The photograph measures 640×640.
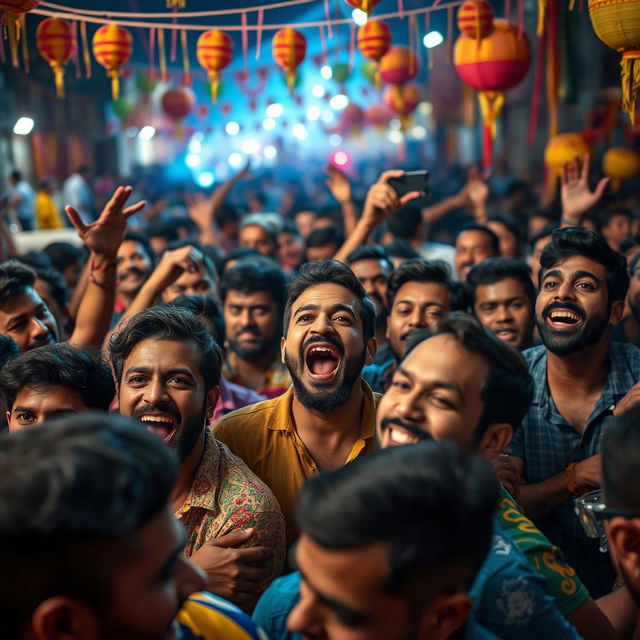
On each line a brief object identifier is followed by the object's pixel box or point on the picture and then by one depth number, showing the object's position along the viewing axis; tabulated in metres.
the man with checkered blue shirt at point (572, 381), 3.19
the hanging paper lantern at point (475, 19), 5.07
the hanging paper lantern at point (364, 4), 4.15
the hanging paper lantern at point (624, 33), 3.45
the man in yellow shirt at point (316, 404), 3.21
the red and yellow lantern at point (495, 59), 5.45
